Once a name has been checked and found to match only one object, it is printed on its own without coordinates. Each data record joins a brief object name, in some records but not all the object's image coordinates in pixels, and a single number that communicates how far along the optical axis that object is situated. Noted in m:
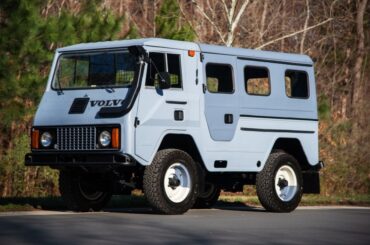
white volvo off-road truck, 15.67
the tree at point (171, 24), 24.92
